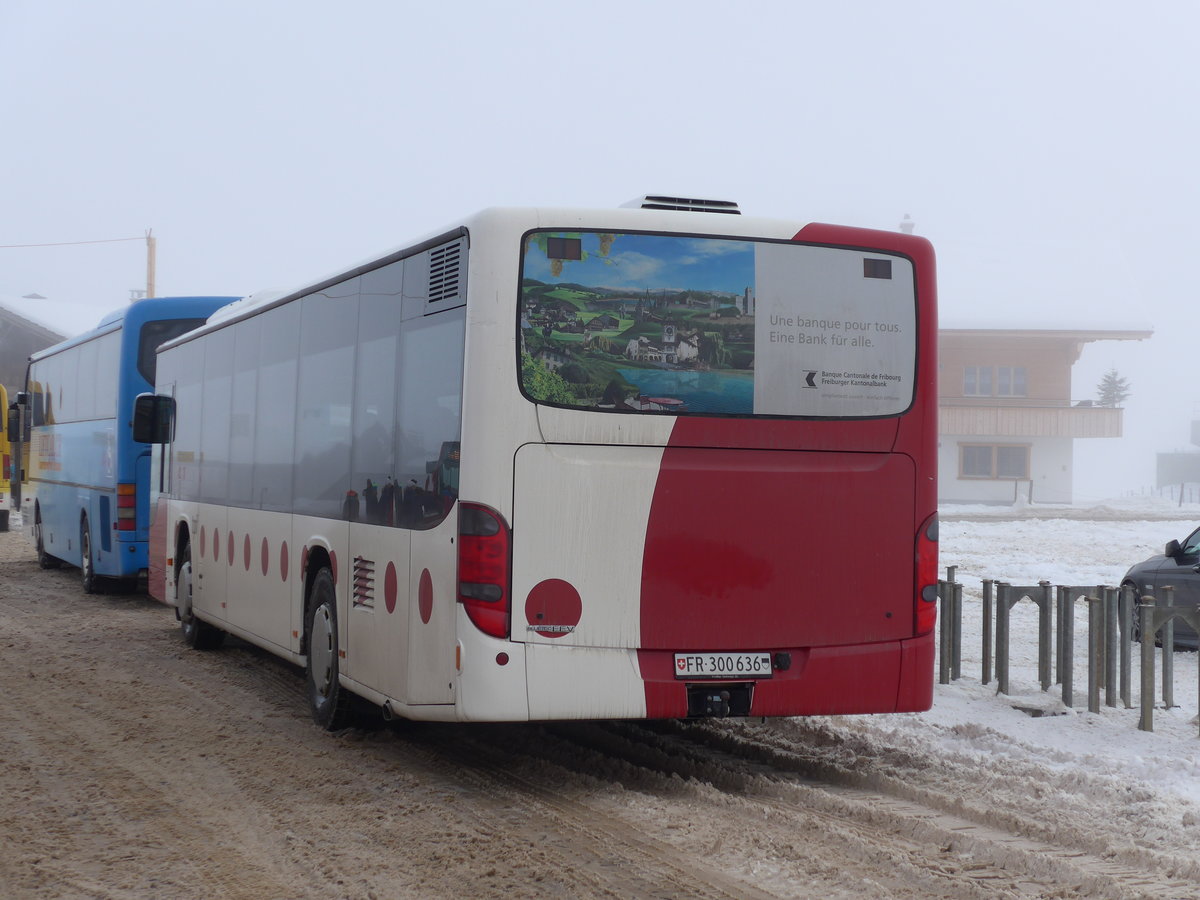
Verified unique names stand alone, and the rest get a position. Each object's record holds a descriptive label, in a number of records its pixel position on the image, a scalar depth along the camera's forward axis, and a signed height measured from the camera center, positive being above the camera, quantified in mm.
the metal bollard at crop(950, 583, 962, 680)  10297 -1282
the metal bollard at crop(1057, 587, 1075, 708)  9102 -1201
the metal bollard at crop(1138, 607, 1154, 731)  8391 -1233
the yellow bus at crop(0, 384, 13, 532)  27070 -227
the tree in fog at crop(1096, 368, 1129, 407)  105500 +5972
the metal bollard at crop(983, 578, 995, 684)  10055 -1220
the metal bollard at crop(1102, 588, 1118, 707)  9047 -1175
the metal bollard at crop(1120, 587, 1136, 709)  8930 -1108
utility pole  46406 +6549
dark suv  12602 -1022
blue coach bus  16672 +104
